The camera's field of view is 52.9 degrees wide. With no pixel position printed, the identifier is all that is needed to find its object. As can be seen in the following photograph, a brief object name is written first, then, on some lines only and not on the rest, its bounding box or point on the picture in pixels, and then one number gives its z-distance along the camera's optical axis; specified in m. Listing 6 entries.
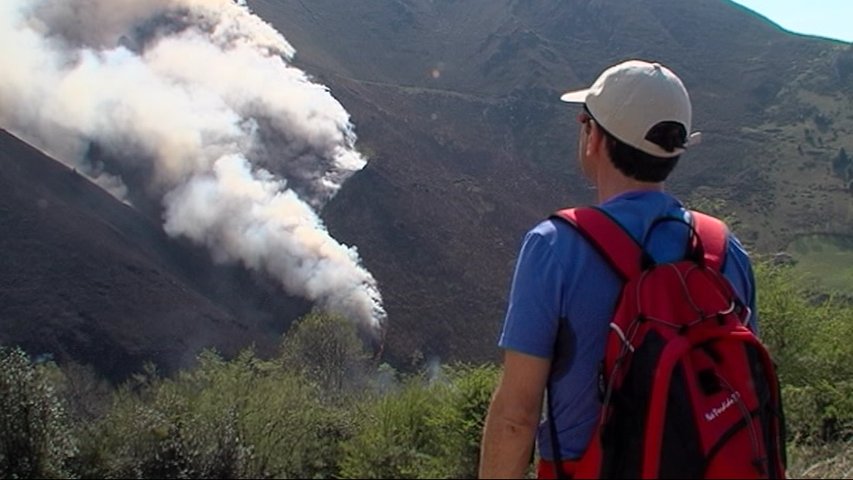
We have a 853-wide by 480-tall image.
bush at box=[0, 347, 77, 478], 7.32
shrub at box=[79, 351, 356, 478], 7.03
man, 2.24
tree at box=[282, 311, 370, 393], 31.55
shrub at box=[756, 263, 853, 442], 9.26
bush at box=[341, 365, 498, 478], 6.42
